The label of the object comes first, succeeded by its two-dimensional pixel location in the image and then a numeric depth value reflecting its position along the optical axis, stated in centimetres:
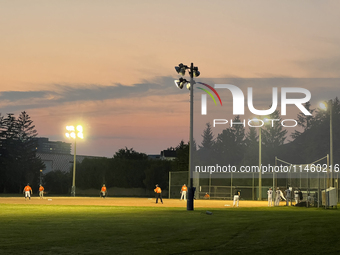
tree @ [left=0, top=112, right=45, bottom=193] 9094
